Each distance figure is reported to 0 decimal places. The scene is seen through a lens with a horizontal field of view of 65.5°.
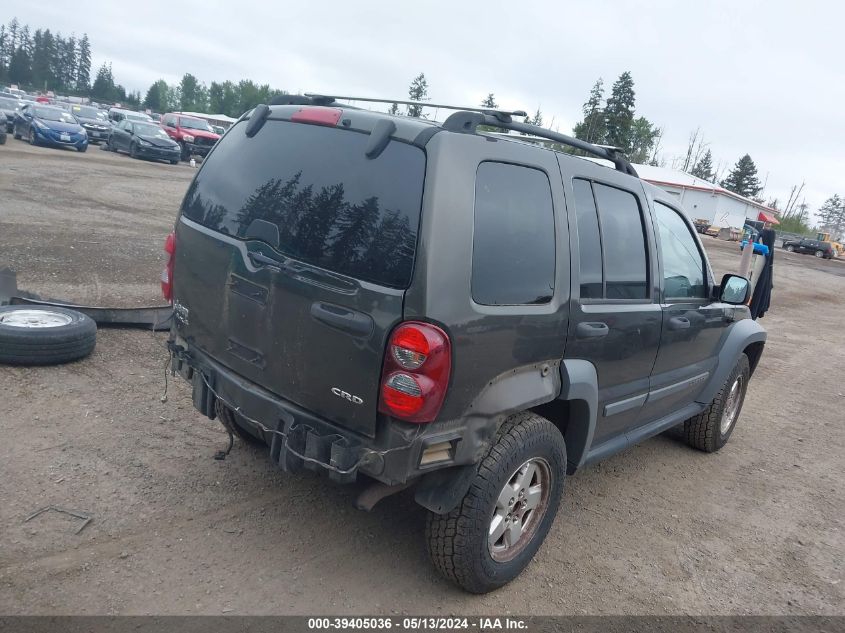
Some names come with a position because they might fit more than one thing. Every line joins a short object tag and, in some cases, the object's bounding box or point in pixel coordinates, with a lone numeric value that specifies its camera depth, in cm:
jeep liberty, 263
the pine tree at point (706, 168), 10850
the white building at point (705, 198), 5834
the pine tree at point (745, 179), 8325
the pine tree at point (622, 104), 5353
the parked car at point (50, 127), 2399
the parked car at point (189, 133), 3009
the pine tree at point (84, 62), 12704
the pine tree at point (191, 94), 11862
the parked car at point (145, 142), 2581
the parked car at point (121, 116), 3232
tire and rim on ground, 466
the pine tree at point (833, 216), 13562
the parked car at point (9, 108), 2704
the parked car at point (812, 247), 4526
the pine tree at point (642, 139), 8129
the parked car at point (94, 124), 3025
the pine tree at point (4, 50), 10754
